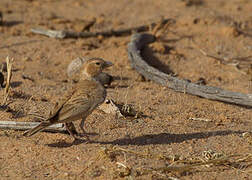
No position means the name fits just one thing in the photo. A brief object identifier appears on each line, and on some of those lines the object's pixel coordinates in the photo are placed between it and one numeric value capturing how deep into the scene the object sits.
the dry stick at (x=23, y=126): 10.81
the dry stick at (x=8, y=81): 11.87
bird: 9.87
